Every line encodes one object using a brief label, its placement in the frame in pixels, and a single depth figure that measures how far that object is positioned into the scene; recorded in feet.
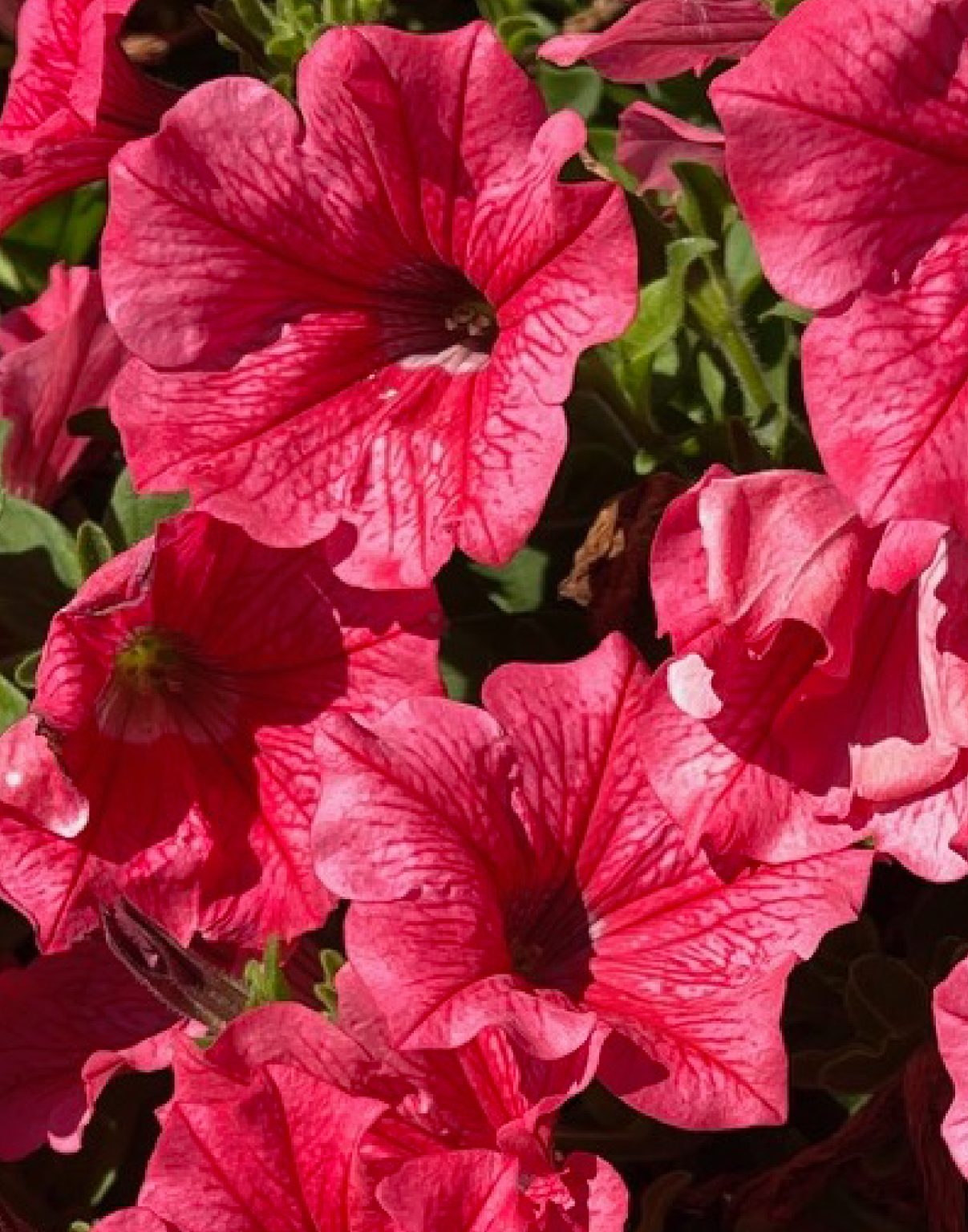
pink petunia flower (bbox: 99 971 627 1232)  1.68
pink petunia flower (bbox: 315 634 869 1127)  1.72
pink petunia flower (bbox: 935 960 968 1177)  1.69
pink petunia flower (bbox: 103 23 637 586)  1.72
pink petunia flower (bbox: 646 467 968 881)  1.68
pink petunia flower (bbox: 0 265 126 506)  2.00
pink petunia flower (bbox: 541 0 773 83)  1.77
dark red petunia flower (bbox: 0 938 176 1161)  1.90
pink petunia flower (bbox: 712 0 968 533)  1.62
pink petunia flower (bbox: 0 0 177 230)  1.86
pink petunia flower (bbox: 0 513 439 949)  1.82
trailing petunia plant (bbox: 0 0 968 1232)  1.68
